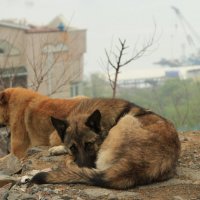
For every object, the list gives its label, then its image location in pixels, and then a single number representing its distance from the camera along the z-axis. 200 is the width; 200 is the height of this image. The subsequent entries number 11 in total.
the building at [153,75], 21.52
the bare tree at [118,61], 10.86
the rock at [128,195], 4.77
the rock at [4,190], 5.13
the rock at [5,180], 5.99
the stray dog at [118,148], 4.96
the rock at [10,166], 6.51
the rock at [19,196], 4.91
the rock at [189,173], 5.51
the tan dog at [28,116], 7.54
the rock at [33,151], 7.45
